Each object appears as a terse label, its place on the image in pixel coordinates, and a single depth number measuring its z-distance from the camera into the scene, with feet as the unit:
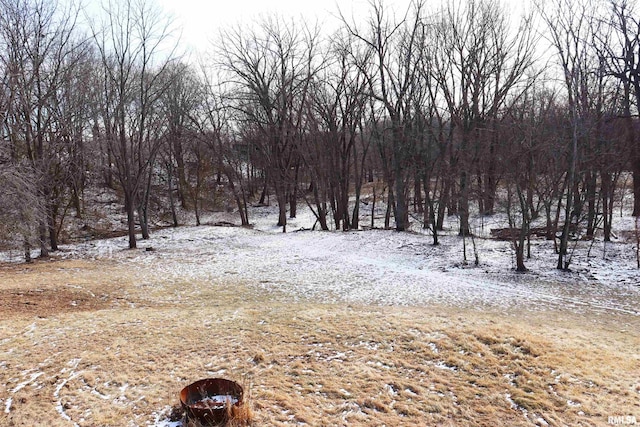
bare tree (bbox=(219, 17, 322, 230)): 82.02
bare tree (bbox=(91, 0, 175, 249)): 56.44
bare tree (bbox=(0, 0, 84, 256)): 41.60
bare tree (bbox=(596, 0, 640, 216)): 42.11
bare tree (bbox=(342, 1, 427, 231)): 65.05
